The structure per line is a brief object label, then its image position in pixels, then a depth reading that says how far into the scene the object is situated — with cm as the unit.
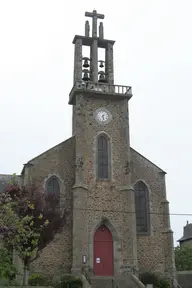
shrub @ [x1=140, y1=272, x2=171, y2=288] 2338
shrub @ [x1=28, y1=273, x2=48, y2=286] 2208
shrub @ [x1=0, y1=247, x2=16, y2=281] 1138
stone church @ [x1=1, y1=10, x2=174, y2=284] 2397
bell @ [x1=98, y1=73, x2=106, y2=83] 2839
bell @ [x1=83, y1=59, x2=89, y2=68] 2855
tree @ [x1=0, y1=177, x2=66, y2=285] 1803
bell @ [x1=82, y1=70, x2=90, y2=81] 2818
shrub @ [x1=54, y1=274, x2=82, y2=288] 2086
